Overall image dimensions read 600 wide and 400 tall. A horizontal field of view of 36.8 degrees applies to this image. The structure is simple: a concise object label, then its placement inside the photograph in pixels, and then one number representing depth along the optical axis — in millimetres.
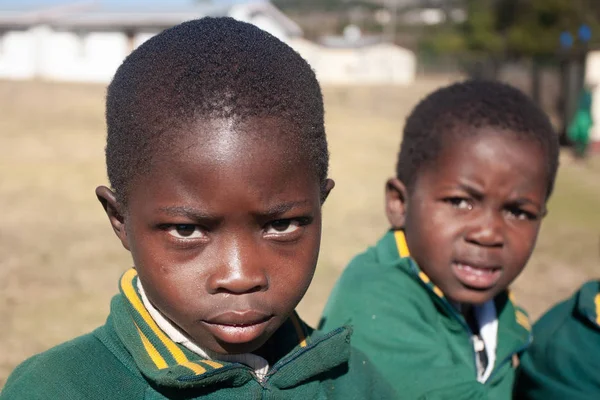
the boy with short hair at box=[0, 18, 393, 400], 458
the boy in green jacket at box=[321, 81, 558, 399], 687
